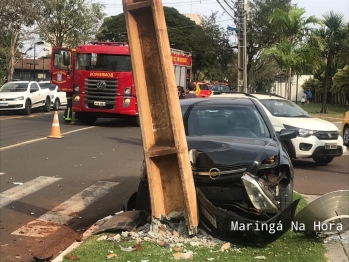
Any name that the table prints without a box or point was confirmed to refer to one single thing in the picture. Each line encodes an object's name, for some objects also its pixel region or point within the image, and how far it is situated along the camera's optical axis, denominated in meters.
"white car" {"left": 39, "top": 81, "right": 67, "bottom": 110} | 32.62
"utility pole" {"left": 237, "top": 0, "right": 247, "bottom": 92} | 24.89
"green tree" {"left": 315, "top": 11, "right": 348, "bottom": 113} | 32.06
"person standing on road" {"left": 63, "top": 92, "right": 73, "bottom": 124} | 22.97
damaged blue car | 5.44
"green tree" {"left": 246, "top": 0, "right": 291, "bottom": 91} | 38.82
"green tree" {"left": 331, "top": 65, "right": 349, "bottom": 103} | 44.03
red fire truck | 21.36
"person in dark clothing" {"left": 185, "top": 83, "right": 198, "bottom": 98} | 16.85
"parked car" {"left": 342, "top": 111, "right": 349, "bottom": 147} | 18.02
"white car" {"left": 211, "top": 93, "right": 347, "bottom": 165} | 12.44
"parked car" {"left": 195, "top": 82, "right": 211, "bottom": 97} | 35.38
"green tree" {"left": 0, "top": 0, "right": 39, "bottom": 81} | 29.56
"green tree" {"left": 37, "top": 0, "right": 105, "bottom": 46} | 45.69
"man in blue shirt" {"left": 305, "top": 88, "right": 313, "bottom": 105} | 53.04
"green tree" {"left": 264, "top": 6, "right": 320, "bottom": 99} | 29.77
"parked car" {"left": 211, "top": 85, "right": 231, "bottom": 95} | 43.73
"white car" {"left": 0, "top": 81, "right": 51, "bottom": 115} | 27.00
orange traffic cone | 17.06
